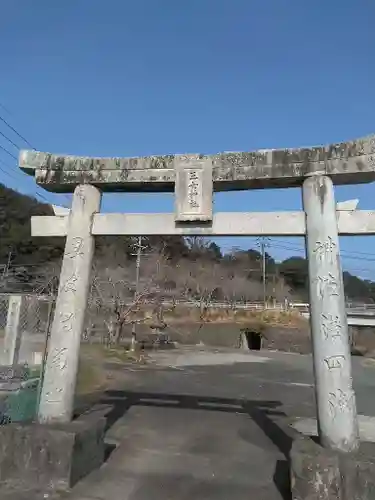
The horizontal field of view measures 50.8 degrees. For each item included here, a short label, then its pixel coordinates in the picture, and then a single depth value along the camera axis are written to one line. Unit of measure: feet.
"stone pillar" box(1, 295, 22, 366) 24.98
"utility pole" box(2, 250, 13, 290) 120.24
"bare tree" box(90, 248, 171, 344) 67.87
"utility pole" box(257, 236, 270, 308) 148.46
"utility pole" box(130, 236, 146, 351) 68.12
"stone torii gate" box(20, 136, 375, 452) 13.07
